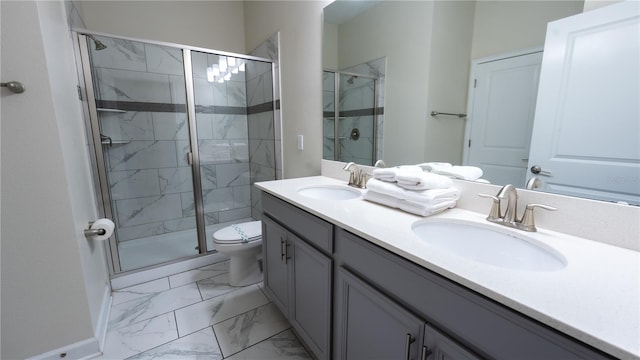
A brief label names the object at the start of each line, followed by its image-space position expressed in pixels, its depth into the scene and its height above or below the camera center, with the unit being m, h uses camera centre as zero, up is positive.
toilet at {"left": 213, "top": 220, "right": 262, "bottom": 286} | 1.98 -0.86
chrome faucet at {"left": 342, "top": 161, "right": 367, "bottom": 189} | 1.64 -0.25
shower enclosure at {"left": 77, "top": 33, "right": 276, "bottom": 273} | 2.25 -0.05
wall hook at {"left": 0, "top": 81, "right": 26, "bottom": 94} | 1.06 +0.20
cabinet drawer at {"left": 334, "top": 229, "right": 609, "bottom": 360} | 0.50 -0.41
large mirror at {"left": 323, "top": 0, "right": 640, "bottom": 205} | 1.00 +0.39
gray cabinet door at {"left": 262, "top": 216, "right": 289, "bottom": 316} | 1.47 -0.76
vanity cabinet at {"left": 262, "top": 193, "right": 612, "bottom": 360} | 0.56 -0.50
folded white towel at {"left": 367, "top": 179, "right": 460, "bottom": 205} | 1.05 -0.24
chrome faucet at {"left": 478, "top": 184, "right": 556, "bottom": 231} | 0.90 -0.27
